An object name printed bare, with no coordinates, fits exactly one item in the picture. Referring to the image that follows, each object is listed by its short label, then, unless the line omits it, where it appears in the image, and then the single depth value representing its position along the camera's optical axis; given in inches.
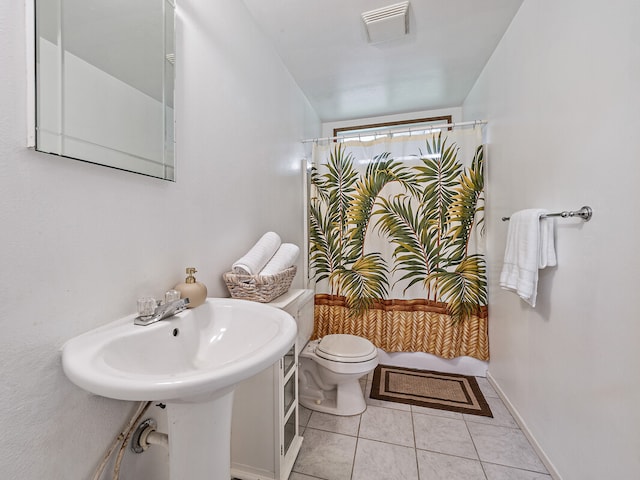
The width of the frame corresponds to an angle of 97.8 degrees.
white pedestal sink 19.9
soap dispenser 36.1
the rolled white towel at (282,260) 52.2
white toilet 65.6
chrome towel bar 41.2
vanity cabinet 46.4
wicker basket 46.8
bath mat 71.6
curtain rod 80.2
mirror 24.9
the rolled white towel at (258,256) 48.6
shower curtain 83.0
